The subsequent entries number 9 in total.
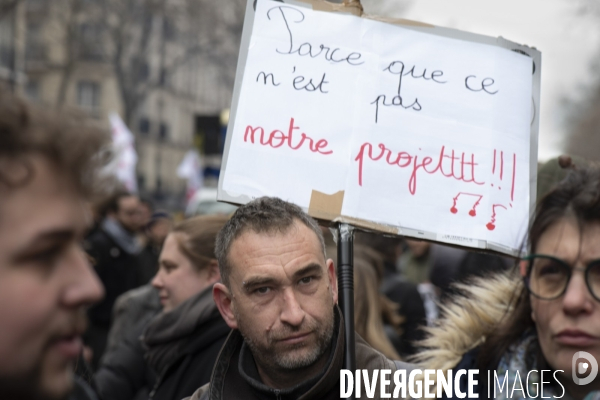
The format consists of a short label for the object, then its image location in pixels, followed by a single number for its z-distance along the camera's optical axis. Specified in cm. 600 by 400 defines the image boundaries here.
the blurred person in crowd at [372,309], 378
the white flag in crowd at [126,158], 1117
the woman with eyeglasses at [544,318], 229
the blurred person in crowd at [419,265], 721
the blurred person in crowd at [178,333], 330
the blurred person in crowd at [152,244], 734
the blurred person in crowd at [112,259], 686
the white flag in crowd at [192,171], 2191
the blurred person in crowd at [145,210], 812
